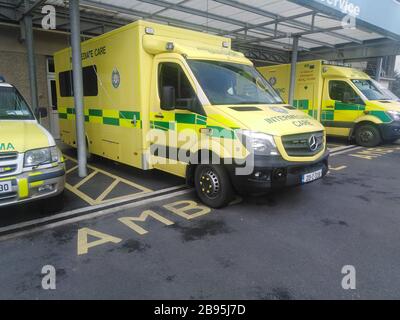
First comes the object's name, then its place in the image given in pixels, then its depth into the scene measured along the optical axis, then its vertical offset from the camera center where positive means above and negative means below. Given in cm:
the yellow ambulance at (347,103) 949 +4
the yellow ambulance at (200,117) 429 -22
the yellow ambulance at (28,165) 374 -78
